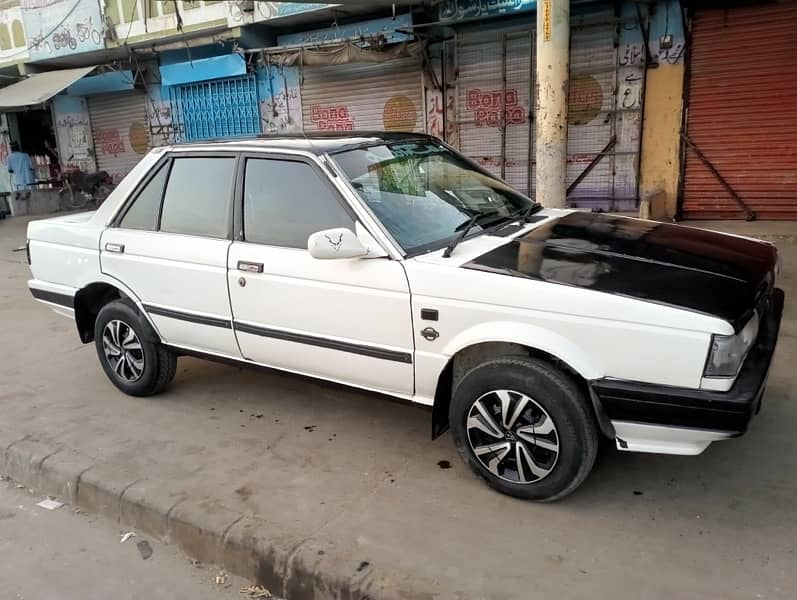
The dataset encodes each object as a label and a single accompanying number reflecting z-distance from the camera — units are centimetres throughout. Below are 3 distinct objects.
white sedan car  261
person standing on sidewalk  1658
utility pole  605
